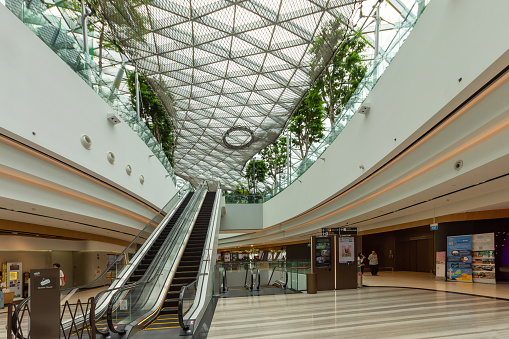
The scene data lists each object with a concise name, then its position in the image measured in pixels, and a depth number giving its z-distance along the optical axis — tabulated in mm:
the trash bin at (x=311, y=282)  13508
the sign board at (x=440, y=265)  17094
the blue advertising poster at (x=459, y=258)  15930
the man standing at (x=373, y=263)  21672
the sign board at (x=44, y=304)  6113
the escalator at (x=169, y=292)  7332
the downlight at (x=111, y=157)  11873
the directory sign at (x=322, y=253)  14398
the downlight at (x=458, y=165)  8434
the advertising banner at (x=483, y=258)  14969
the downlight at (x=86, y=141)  10148
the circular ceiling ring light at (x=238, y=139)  33788
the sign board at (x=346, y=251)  14664
